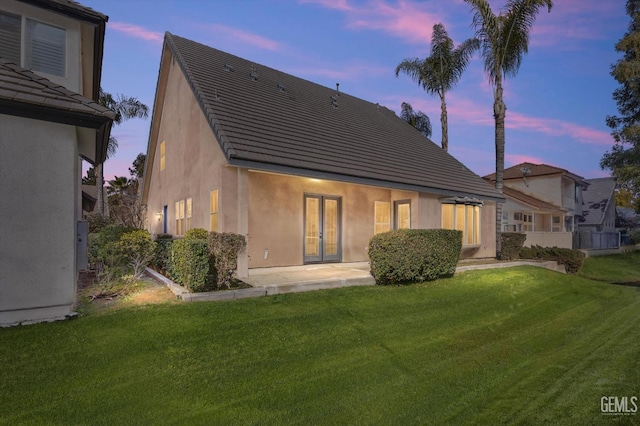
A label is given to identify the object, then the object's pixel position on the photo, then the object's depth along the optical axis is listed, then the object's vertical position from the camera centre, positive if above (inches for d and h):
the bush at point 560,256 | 676.1 -67.2
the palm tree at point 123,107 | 991.0 +330.9
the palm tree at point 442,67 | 825.5 +376.3
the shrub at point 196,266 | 268.5 -36.8
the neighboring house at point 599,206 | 1422.9 +68.0
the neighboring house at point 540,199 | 1043.3 +74.3
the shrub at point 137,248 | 336.8 -28.7
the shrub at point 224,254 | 285.3 -28.6
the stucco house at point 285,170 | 381.4 +63.4
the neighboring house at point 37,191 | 198.7 +16.3
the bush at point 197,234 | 339.6 -14.5
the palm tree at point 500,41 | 598.5 +325.3
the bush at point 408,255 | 347.3 -35.8
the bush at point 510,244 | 649.0 -42.7
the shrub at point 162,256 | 362.9 -41.3
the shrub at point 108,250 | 334.6 -34.9
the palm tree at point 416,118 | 1203.9 +359.0
